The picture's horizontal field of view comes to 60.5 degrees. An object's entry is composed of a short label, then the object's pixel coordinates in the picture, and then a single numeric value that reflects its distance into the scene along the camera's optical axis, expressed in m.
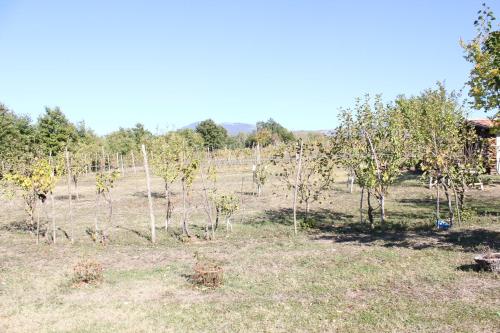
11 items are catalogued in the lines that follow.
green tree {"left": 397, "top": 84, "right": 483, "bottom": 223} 16.70
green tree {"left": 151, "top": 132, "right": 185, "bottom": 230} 19.97
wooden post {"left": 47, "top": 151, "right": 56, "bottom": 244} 16.47
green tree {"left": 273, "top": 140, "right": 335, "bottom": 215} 19.22
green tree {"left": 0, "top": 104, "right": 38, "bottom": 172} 45.81
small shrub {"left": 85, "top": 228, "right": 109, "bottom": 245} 16.28
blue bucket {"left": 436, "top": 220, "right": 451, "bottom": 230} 16.73
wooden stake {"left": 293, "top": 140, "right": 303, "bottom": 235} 18.05
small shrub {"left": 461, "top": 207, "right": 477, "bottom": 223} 17.23
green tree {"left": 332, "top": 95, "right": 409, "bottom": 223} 17.06
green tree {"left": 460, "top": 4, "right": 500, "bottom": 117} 14.99
